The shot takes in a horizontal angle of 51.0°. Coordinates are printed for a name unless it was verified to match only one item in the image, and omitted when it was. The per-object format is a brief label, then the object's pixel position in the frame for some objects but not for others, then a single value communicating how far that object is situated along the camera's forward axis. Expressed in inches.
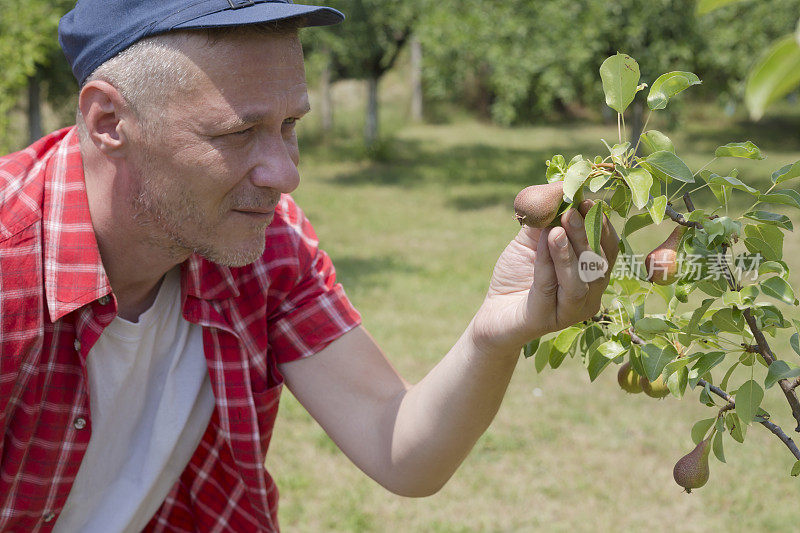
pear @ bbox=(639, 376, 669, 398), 51.1
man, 54.4
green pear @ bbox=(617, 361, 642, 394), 54.2
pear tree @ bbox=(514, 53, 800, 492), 41.7
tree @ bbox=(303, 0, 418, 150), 470.3
